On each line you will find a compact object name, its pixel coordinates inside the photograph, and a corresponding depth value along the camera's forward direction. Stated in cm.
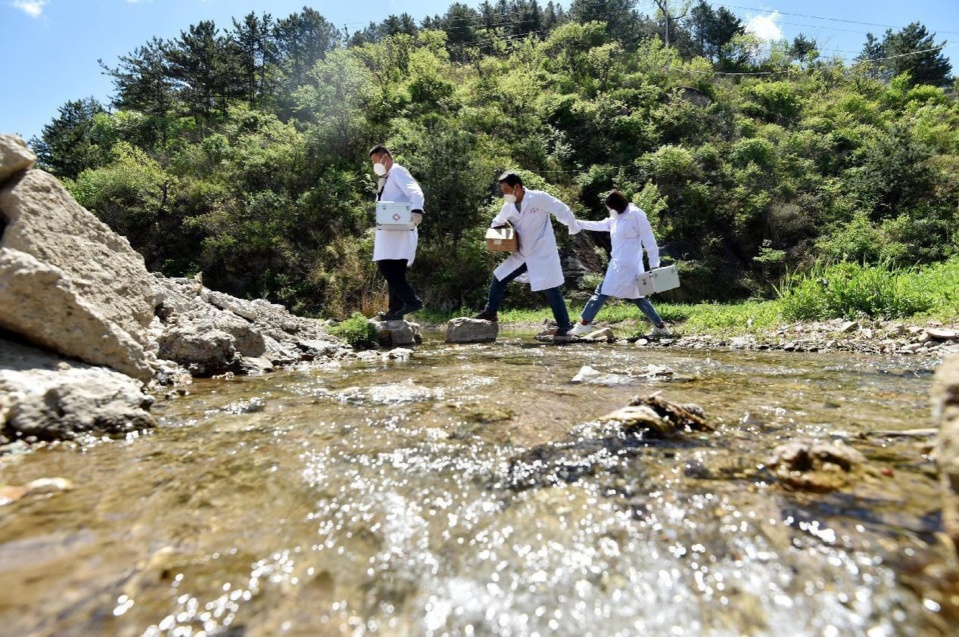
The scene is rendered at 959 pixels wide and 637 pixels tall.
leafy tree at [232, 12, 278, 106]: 3994
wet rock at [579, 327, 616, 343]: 734
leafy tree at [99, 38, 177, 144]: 3744
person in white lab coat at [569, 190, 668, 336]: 744
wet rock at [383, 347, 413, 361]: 546
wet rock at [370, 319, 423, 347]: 698
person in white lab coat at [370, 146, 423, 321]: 680
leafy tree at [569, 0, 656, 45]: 4749
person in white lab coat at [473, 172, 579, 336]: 718
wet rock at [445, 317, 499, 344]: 773
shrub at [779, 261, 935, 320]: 638
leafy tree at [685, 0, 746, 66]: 5372
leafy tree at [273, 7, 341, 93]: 3120
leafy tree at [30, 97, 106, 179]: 2872
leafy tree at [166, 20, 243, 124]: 3669
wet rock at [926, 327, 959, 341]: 496
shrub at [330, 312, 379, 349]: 663
